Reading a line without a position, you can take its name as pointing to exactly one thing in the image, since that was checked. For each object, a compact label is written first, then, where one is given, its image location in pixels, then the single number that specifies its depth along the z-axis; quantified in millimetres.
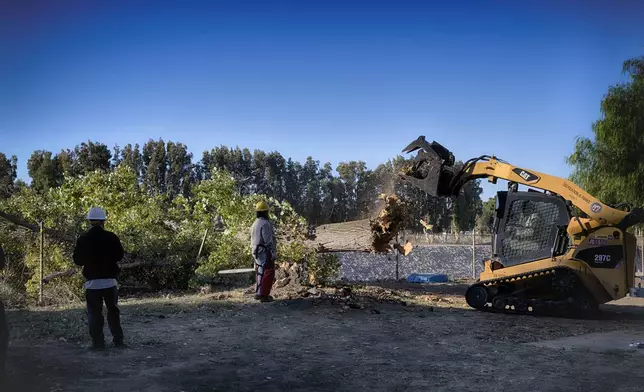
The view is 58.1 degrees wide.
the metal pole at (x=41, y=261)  11258
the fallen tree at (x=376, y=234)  13195
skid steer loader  9867
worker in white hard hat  6613
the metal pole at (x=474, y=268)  19095
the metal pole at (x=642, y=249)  17969
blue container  18359
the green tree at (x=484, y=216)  49762
